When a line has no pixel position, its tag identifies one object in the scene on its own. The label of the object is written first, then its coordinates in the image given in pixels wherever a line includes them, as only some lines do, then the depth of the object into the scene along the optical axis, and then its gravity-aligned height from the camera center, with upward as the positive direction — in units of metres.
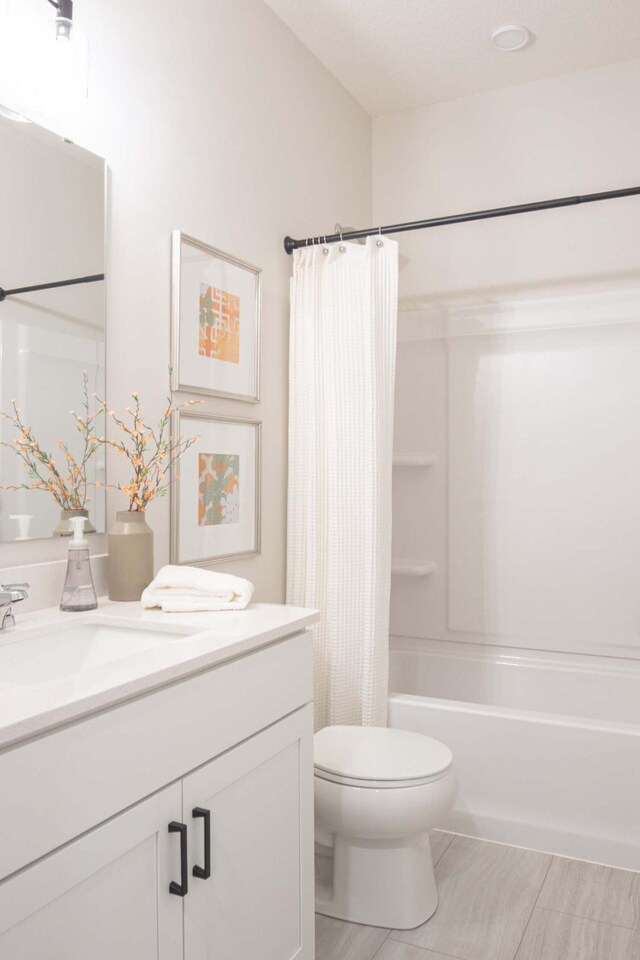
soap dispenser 1.54 -0.21
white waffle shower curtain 2.32 +0.02
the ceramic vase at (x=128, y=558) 1.67 -0.19
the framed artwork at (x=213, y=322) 2.01 +0.44
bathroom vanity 0.94 -0.47
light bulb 1.52 +0.85
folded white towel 1.59 -0.25
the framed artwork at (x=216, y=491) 2.04 -0.05
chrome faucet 1.34 -0.22
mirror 1.52 +0.31
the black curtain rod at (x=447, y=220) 2.23 +0.82
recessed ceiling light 2.62 +1.57
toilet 1.79 -0.83
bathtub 2.14 -0.89
